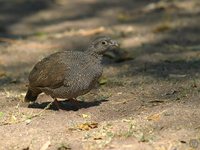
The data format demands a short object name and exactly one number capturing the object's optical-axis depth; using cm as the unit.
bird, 1359
